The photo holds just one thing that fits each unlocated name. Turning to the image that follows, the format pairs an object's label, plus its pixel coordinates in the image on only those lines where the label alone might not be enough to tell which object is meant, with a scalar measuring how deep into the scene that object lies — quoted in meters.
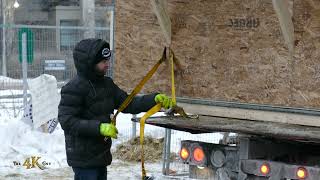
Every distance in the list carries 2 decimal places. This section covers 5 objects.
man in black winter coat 9.50
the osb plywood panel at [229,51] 8.95
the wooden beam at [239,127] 8.26
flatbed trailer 8.64
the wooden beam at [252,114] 8.90
